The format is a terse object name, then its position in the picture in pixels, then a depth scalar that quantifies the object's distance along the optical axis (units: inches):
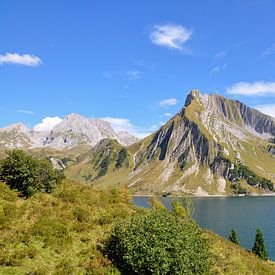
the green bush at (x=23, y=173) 1192.8
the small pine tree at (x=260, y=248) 2387.1
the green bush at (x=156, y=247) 840.3
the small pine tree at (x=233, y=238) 2734.3
